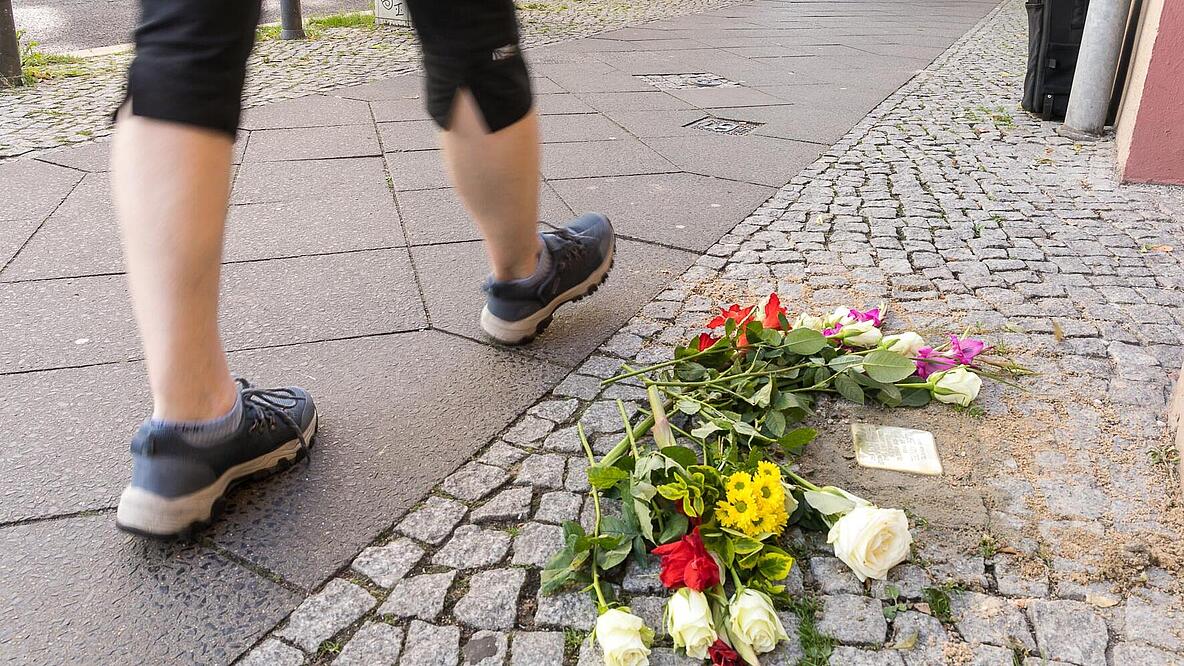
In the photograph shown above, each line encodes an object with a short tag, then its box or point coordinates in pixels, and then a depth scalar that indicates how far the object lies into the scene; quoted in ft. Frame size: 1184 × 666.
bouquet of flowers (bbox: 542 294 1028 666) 4.51
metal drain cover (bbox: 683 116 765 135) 15.67
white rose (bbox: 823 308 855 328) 7.34
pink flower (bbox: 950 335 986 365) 7.11
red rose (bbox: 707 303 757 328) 7.12
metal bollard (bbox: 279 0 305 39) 25.54
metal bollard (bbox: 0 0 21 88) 18.56
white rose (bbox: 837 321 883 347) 7.13
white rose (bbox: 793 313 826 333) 7.16
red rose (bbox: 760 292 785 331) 7.01
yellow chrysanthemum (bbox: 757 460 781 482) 5.11
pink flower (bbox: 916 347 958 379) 7.01
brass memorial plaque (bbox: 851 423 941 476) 6.05
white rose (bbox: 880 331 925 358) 6.93
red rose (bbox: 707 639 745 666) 4.42
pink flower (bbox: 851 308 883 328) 7.42
